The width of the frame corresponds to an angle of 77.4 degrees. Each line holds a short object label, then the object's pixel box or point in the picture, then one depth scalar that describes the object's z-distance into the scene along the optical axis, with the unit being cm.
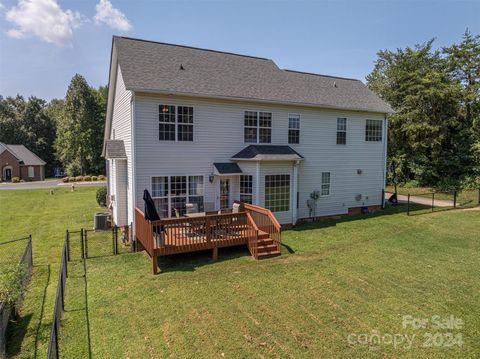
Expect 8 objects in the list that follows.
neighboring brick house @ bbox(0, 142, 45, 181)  4434
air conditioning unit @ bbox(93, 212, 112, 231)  1398
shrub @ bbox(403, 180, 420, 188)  2644
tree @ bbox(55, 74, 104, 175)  4434
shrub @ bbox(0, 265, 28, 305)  626
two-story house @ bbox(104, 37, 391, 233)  1164
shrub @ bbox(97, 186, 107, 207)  2022
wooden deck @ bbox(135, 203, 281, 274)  931
